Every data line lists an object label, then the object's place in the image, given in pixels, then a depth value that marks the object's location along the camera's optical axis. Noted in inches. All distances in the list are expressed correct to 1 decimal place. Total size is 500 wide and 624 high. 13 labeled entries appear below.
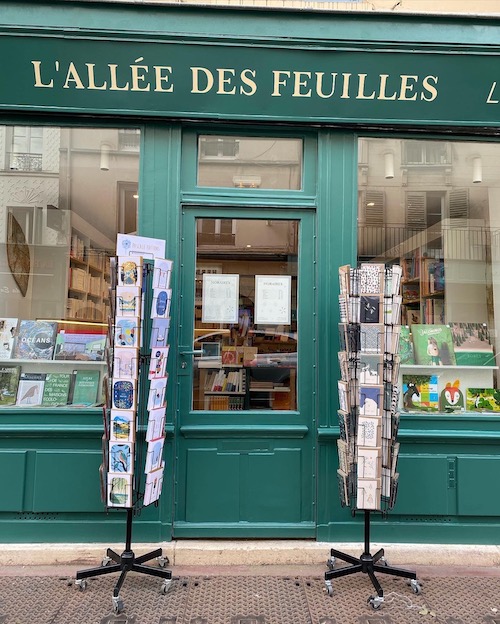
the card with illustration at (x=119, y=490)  117.7
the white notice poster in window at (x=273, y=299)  150.9
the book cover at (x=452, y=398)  155.3
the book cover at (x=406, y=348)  158.6
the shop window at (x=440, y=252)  156.8
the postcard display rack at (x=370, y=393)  118.4
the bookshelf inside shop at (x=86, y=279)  155.9
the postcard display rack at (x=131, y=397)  116.7
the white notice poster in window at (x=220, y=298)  149.9
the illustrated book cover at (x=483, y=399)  156.2
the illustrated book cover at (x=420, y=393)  154.6
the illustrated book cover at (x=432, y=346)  160.6
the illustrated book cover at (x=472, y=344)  162.2
